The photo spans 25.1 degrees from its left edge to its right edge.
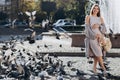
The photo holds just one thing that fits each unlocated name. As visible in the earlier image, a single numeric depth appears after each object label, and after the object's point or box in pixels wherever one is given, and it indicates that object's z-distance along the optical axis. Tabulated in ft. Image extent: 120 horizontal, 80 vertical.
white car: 95.02
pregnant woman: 21.13
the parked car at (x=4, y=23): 111.16
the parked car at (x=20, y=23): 103.23
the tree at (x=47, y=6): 115.41
